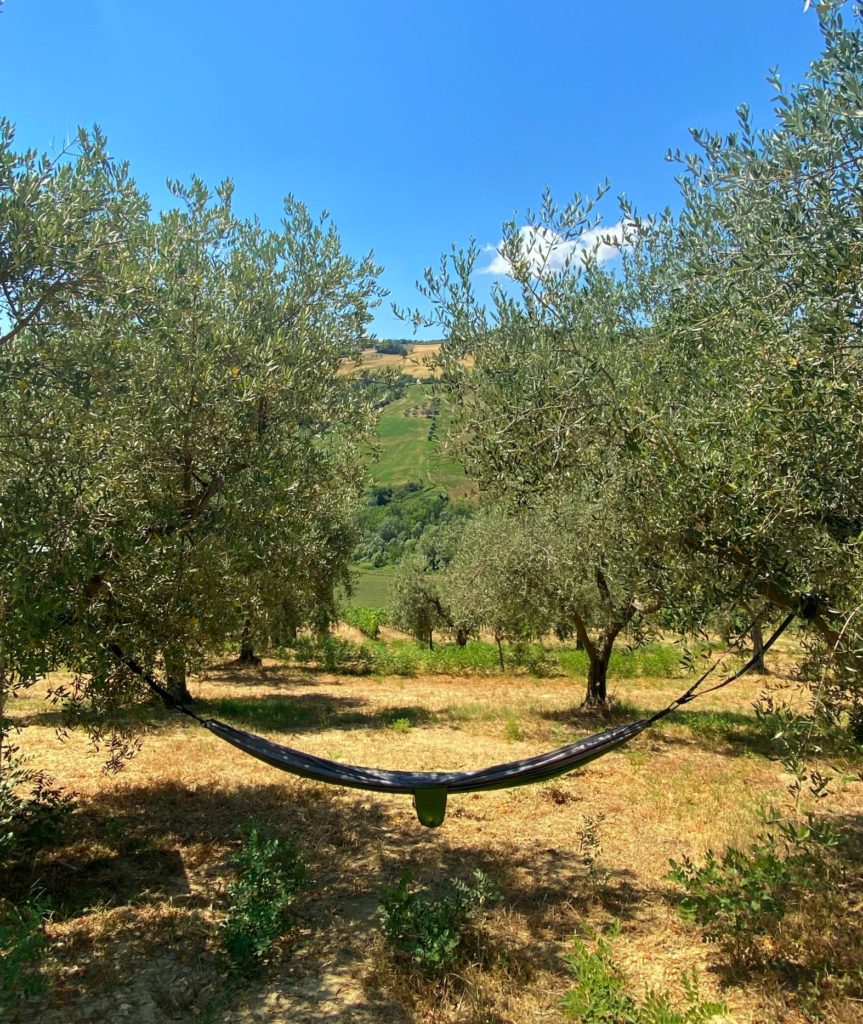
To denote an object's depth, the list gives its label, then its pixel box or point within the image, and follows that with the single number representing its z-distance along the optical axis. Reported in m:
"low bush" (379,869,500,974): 4.66
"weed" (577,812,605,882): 6.34
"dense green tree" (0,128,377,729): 4.73
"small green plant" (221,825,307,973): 4.78
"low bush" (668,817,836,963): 4.80
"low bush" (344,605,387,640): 39.03
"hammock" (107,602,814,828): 5.40
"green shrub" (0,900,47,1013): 3.91
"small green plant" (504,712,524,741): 12.55
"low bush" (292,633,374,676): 24.66
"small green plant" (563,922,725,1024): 3.95
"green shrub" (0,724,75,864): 5.47
